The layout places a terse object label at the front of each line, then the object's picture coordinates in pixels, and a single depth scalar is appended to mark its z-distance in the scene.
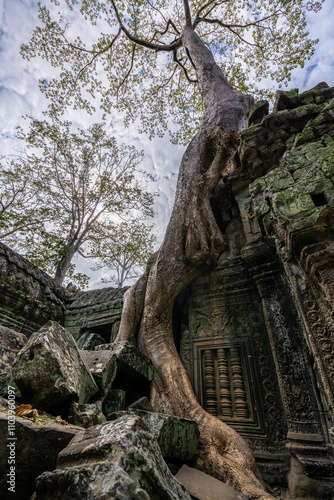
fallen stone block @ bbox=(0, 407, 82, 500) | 0.96
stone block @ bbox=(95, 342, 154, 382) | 2.46
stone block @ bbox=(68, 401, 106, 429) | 1.49
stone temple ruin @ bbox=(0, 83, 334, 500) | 1.96
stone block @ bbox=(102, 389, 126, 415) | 2.13
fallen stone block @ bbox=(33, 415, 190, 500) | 0.73
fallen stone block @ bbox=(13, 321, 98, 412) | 1.49
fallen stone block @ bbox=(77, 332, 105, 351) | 3.29
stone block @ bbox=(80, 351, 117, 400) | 2.15
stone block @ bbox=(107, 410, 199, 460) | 1.66
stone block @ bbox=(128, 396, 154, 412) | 2.24
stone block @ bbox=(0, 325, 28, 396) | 1.91
